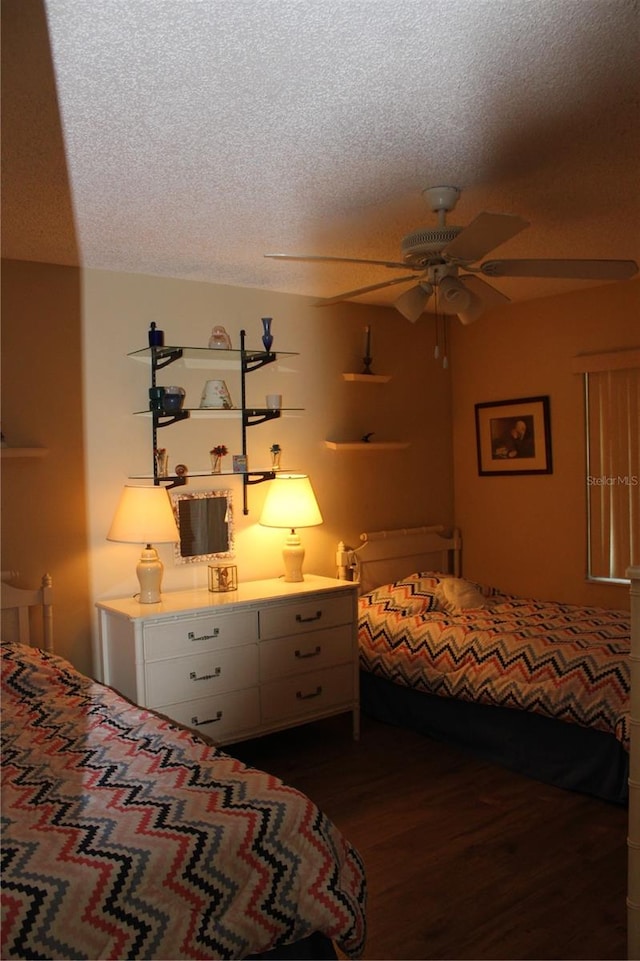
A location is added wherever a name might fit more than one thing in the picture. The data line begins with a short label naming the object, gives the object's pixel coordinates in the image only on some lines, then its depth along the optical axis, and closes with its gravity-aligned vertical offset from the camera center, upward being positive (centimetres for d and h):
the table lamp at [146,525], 343 -19
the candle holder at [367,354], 464 +77
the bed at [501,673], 320 -91
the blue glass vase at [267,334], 397 +77
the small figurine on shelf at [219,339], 387 +73
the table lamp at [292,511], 397 -15
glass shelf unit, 375 +61
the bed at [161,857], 157 -84
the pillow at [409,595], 422 -66
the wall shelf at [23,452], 329 +16
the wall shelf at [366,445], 446 +21
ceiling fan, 241 +71
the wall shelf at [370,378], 455 +61
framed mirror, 391 -22
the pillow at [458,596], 422 -67
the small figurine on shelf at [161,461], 380 +12
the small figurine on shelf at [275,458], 425 +13
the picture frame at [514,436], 469 +25
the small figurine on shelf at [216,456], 402 +14
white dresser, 331 -79
